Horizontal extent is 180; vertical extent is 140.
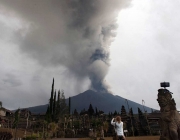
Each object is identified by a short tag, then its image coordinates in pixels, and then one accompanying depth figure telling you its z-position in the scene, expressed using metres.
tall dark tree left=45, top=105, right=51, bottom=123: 24.91
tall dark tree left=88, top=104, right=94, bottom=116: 43.62
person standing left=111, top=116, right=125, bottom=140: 5.33
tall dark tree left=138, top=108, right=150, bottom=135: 23.86
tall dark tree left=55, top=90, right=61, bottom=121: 33.97
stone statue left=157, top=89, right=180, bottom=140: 7.39
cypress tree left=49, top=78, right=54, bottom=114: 32.00
